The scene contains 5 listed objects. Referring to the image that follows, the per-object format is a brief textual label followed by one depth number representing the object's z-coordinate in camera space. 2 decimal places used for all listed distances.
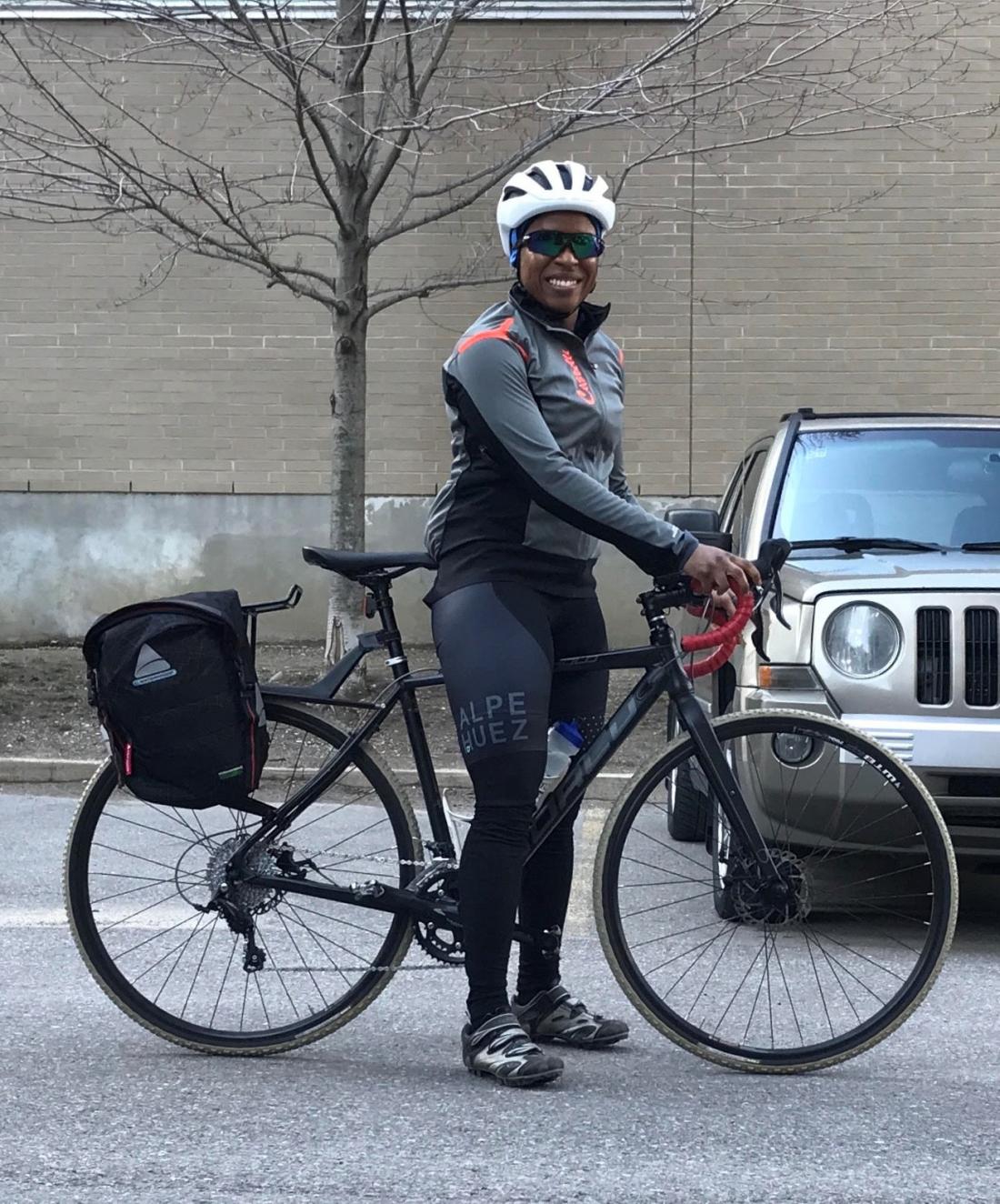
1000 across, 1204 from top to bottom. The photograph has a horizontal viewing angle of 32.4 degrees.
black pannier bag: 3.96
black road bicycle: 3.98
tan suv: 5.38
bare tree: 10.92
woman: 3.84
